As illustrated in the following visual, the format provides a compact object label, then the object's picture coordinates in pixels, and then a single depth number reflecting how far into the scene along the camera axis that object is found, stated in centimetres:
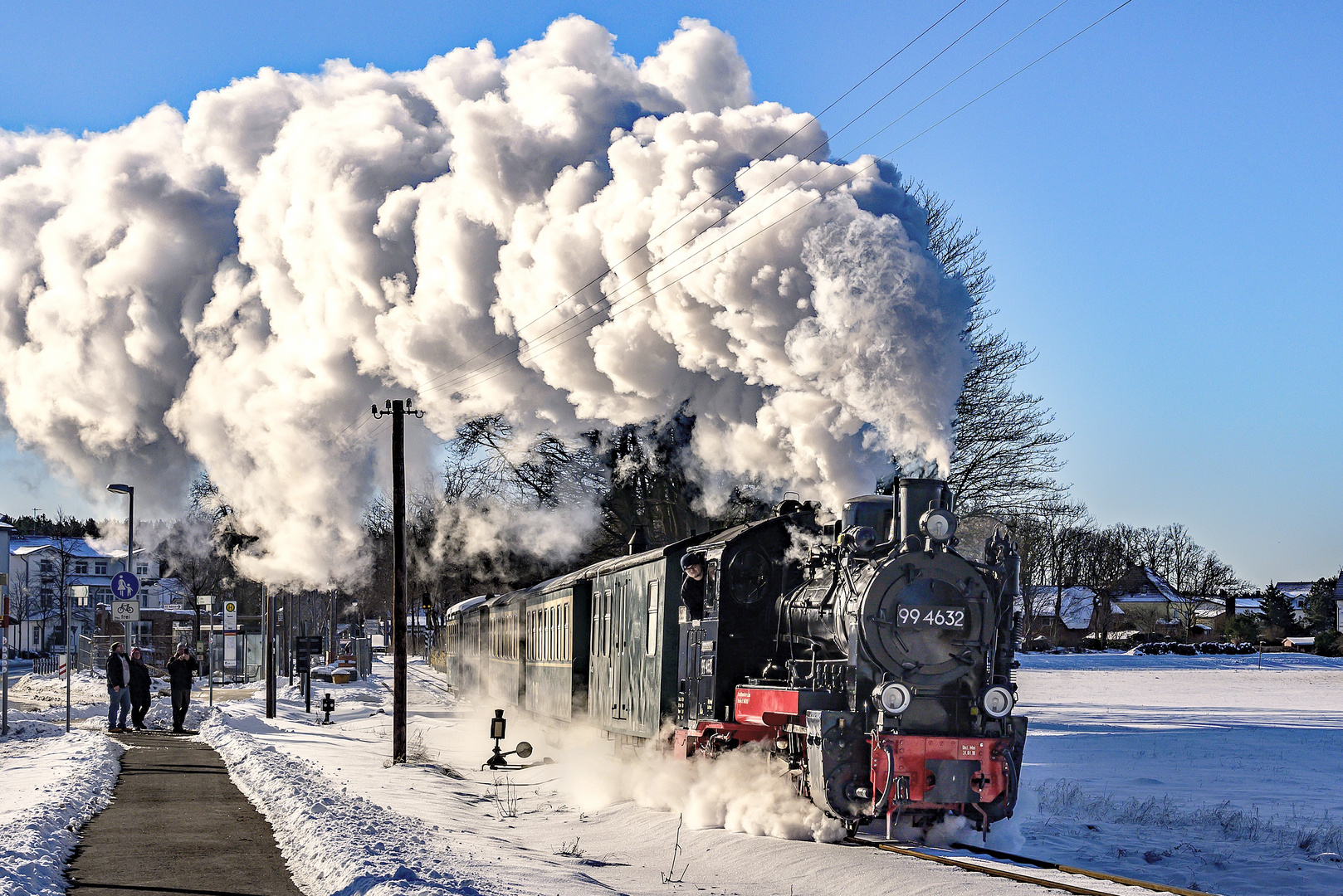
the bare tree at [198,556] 4662
